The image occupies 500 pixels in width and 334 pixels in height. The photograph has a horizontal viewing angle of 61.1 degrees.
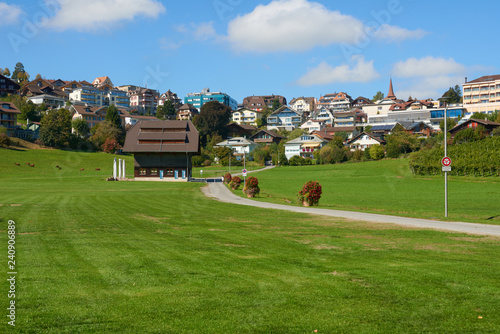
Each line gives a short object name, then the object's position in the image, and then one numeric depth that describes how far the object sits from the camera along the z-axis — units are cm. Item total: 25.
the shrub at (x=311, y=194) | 3288
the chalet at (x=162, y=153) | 8056
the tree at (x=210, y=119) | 14788
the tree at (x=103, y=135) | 12750
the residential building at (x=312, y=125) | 16162
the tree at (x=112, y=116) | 13862
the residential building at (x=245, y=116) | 19592
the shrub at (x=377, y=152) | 10762
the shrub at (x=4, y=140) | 10912
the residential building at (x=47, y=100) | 16075
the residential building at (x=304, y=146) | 13088
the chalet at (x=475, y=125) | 9594
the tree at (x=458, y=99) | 18848
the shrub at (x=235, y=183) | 5362
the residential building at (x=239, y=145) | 13775
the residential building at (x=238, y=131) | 15888
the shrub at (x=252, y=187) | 4291
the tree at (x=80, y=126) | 13112
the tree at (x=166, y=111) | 17312
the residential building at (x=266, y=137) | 14975
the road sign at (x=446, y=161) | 2472
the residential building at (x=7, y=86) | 16162
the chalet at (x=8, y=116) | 11975
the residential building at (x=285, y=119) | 18312
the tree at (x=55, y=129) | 11838
